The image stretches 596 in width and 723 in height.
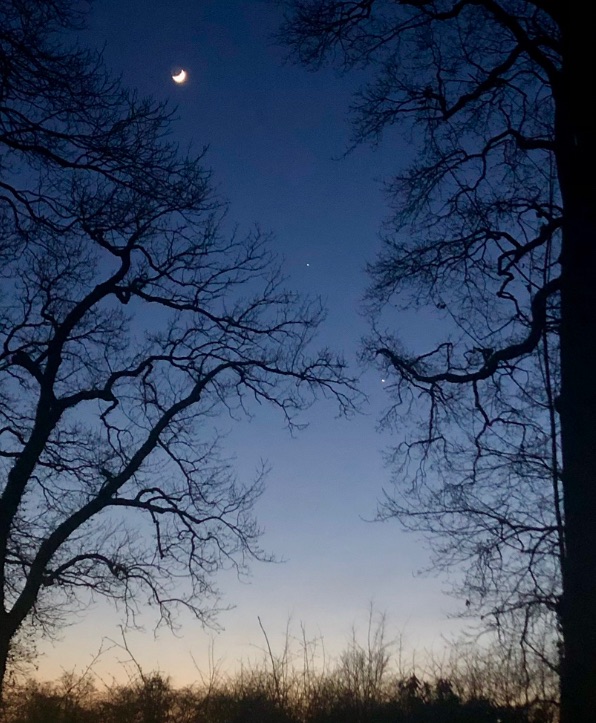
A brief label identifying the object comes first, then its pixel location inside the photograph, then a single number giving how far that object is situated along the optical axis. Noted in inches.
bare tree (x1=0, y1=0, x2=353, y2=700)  457.1
